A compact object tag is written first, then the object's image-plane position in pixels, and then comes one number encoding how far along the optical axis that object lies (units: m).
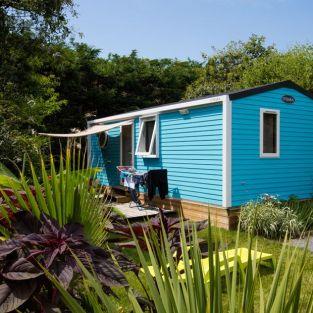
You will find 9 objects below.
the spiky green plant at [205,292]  1.17
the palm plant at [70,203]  2.08
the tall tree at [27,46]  10.98
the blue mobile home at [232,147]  9.17
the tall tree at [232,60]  26.23
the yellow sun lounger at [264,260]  5.36
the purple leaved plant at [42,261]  1.63
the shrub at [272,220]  8.22
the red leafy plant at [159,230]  2.22
